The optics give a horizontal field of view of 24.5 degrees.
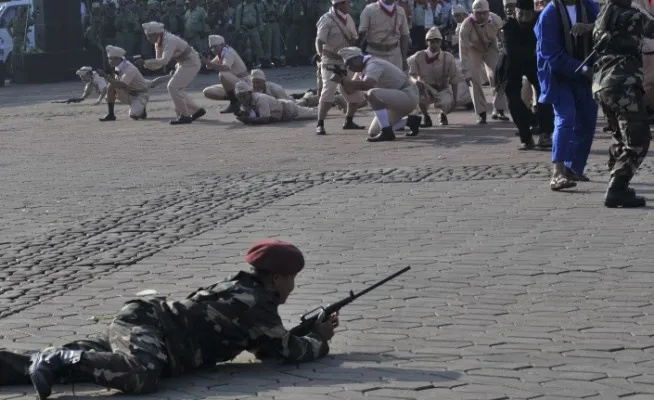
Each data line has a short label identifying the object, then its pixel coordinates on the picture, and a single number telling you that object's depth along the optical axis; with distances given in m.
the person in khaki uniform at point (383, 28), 18.73
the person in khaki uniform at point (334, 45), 17.68
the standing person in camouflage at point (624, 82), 10.52
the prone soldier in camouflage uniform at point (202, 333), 6.17
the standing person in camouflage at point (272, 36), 36.91
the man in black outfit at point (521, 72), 14.66
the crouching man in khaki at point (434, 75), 17.75
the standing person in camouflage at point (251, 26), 36.47
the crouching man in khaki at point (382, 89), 16.44
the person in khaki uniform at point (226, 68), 21.48
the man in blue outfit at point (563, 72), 11.52
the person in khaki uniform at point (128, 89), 21.81
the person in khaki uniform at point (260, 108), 19.58
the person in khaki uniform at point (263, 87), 20.44
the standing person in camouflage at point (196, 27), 36.88
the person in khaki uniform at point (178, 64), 20.73
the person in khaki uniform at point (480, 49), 17.73
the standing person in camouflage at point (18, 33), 35.31
